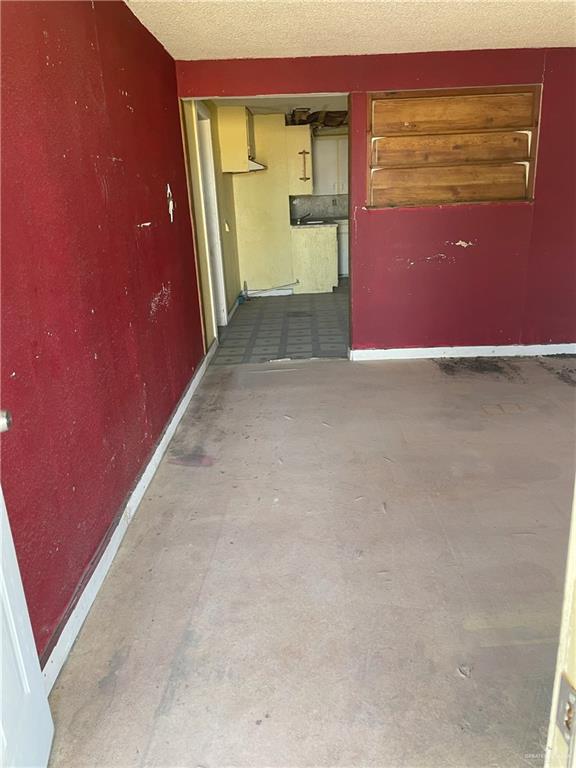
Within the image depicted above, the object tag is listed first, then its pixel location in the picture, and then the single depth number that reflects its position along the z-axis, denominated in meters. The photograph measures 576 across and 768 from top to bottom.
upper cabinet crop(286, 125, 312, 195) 7.05
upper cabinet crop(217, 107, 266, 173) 6.09
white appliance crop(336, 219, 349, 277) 7.93
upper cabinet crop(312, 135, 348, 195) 7.65
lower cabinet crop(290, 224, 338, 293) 7.35
